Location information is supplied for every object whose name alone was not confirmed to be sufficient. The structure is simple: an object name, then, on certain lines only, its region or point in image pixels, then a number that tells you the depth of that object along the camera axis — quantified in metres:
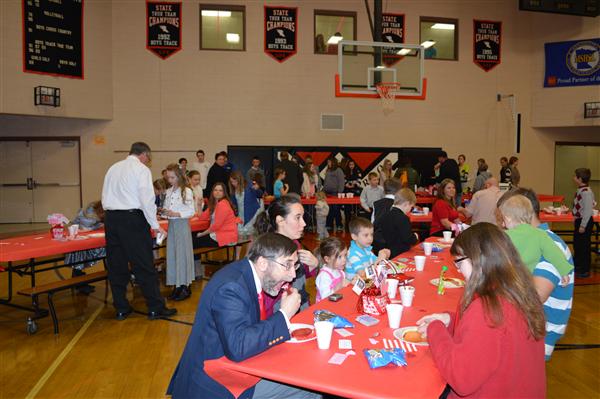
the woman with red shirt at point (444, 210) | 6.25
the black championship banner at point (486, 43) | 13.43
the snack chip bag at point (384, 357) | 2.00
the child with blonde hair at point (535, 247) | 2.79
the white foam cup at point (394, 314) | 2.44
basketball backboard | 9.55
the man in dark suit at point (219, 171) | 10.71
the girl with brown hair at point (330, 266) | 3.46
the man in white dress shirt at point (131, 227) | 4.89
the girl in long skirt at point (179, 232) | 5.61
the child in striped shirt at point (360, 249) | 3.88
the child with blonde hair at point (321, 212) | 9.63
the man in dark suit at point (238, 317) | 2.03
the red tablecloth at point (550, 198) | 10.83
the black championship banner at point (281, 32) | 12.40
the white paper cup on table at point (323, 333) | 2.17
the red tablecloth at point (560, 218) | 7.14
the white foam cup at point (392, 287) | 3.01
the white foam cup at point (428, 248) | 4.49
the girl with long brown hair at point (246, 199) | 7.64
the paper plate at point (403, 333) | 2.27
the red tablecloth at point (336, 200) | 9.89
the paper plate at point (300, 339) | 2.28
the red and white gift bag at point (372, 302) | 2.68
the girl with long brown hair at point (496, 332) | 1.73
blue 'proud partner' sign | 12.99
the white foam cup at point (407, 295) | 2.80
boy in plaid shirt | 6.77
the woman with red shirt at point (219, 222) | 6.50
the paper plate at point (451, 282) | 3.27
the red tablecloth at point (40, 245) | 4.52
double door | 12.12
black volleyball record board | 9.96
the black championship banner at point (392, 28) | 12.87
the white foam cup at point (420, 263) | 3.83
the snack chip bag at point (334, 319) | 2.49
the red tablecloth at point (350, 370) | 1.82
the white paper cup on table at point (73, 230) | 5.33
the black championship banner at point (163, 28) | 11.93
